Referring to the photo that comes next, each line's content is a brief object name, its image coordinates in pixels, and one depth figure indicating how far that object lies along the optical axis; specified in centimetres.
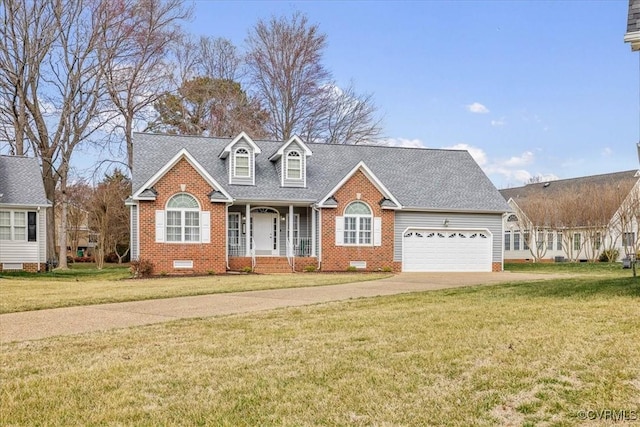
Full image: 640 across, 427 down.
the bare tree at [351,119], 3947
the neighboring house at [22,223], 2577
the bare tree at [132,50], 3094
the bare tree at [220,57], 3925
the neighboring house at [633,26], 1069
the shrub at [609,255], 3506
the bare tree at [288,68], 3788
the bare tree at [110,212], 3688
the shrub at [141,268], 2116
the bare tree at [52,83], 2928
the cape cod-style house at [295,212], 2212
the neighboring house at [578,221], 3462
